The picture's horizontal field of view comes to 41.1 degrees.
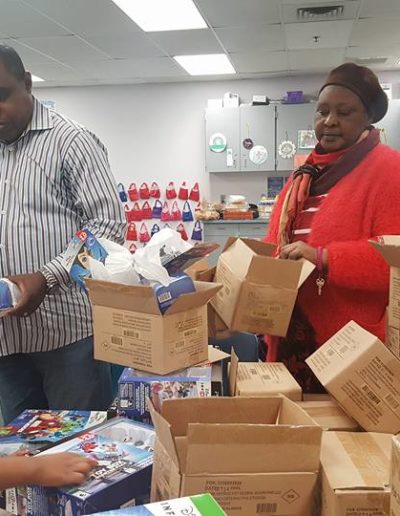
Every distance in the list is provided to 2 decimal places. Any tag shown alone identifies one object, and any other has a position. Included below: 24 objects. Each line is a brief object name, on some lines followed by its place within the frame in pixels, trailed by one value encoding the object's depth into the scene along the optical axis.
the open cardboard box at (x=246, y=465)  0.91
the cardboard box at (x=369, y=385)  1.21
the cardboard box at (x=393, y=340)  1.28
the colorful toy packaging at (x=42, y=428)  1.23
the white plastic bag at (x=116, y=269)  1.26
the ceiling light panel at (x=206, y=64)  5.45
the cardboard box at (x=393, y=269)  1.25
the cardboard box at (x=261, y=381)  1.36
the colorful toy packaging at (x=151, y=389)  1.29
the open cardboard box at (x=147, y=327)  1.24
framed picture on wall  6.15
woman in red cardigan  1.57
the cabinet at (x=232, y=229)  6.14
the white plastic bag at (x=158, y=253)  1.24
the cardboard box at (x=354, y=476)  0.91
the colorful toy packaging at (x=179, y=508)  0.68
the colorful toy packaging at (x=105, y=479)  0.96
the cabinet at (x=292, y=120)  6.16
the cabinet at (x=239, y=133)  6.26
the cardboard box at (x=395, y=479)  0.79
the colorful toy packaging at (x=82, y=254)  1.33
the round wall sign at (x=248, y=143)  6.33
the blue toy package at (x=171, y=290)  1.21
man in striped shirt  1.61
